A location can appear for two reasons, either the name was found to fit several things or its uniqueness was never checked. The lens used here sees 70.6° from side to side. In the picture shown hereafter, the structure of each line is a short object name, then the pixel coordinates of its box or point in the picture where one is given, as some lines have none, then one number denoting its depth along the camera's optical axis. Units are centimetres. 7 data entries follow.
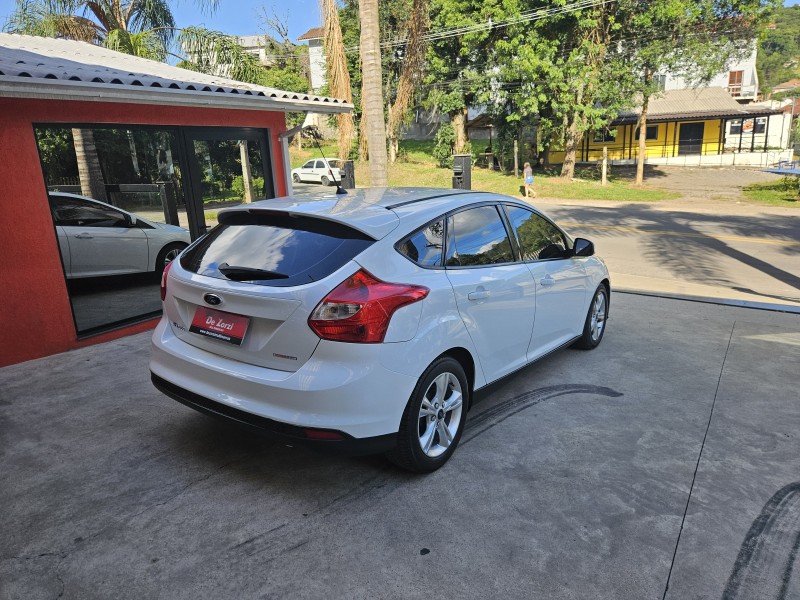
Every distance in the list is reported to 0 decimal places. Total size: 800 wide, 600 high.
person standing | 2467
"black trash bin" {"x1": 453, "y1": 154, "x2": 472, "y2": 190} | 1153
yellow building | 3756
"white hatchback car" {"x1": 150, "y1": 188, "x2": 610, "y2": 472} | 282
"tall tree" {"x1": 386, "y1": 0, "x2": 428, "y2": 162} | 2801
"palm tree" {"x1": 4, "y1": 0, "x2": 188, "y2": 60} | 1409
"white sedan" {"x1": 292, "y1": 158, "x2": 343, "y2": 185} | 3069
